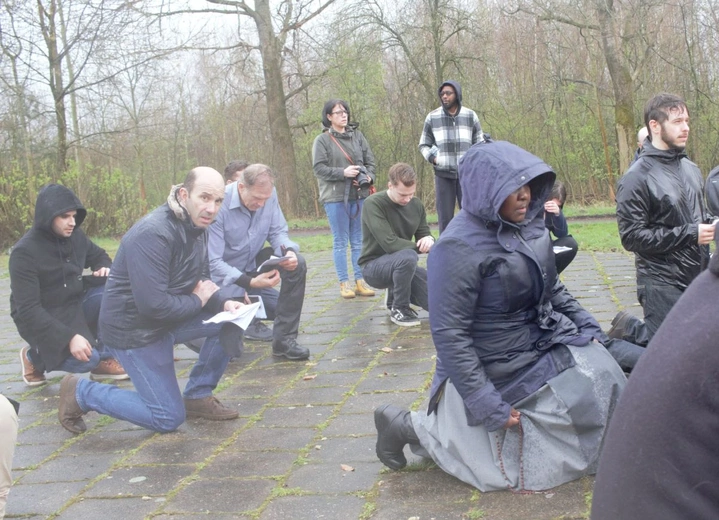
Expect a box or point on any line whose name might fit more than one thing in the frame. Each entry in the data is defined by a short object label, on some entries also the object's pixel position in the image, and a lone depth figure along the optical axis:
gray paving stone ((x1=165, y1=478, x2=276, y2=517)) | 3.99
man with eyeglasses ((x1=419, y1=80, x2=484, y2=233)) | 9.34
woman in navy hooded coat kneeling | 3.70
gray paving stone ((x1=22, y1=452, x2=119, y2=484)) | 4.55
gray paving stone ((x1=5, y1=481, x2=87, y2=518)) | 4.15
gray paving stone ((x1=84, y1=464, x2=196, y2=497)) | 4.27
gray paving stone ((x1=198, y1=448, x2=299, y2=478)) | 4.43
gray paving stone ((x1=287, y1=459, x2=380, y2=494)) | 4.14
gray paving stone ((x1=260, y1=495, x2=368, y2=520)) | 3.84
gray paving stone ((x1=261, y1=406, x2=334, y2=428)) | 5.20
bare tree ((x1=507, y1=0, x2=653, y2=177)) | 18.02
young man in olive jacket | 7.49
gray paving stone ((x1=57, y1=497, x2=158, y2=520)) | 4.02
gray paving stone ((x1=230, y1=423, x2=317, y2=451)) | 4.81
